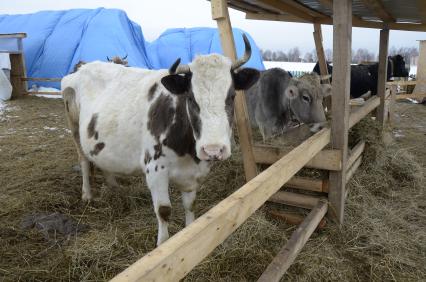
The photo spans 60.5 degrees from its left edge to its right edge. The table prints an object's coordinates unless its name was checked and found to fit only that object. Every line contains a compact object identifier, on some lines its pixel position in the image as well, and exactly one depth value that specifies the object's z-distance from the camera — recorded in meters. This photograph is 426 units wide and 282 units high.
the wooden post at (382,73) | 6.64
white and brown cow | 2.70
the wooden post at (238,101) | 3.02
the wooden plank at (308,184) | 4.05
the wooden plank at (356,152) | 4.68
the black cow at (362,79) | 12.36
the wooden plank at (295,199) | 4.04
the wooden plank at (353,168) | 4.66
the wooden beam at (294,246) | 2.66
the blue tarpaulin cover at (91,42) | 17.20
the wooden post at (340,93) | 3.44
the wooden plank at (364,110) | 4.41
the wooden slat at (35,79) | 13.53
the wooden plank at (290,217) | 3.99
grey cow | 6.05
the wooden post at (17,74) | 14.93
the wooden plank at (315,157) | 3.80
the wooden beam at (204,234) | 1.20
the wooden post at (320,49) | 6.64
